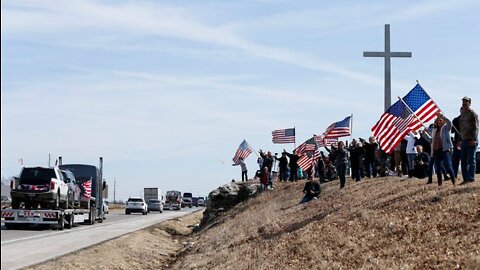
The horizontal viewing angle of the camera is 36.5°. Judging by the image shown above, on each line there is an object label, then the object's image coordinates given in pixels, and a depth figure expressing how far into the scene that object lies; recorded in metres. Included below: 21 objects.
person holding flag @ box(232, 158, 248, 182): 44.97
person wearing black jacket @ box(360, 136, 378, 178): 25.39
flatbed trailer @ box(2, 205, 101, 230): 31.67
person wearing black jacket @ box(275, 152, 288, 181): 38.00
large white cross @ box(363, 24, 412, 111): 31.88
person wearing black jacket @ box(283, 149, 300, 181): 36.66
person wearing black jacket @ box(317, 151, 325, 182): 31.62
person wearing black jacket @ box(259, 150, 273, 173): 36.78
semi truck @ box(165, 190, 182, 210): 93.50
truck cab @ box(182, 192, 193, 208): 114.97
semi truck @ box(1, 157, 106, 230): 31.64
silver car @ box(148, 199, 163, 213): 79.06
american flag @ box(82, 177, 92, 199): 38.41
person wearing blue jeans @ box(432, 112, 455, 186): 16.83
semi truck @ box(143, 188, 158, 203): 84.25
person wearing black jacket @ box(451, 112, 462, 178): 17.74
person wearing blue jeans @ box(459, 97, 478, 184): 15.58
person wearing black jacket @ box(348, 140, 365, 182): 25.31
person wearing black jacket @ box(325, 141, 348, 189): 24.91
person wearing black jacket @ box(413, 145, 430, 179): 21.59
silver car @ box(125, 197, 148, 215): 68.19
